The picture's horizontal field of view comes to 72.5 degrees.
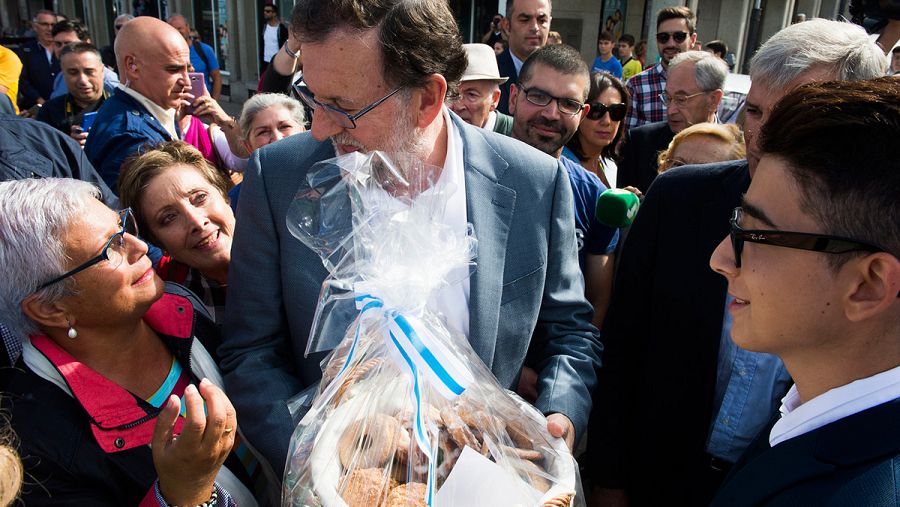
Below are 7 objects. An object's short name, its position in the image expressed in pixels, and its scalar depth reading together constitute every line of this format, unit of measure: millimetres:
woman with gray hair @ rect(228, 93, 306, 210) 3543
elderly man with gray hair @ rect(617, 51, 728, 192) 3994
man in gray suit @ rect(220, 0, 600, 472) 1557
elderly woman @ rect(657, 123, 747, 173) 2652
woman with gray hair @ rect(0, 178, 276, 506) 1392
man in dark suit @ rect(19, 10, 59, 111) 7648
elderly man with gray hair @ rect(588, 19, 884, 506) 1762
